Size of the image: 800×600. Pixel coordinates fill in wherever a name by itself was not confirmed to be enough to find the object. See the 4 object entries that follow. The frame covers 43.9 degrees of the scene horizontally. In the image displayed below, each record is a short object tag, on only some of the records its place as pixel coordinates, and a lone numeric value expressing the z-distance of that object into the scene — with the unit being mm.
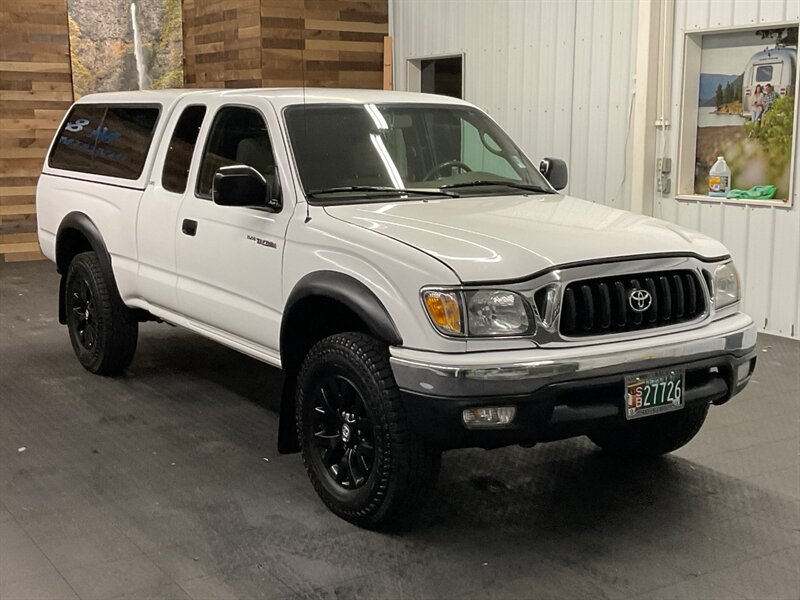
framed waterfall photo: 11719
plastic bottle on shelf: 8008
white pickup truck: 3484
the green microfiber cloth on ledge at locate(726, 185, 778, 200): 7668
